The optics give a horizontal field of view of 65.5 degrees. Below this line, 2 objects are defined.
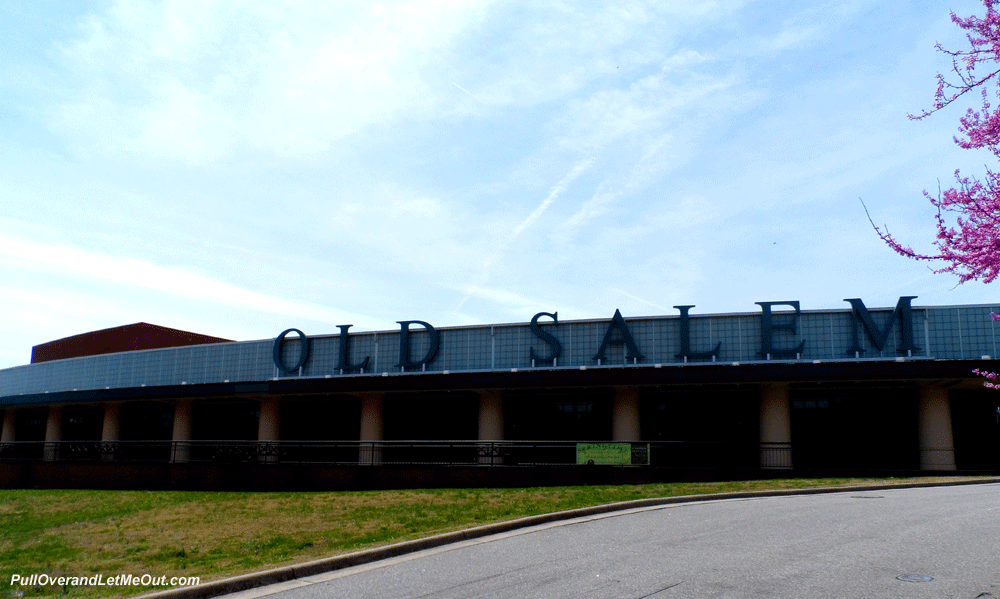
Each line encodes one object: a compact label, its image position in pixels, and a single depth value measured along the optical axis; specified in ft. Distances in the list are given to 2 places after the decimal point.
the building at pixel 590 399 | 94.38
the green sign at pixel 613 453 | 87.45
